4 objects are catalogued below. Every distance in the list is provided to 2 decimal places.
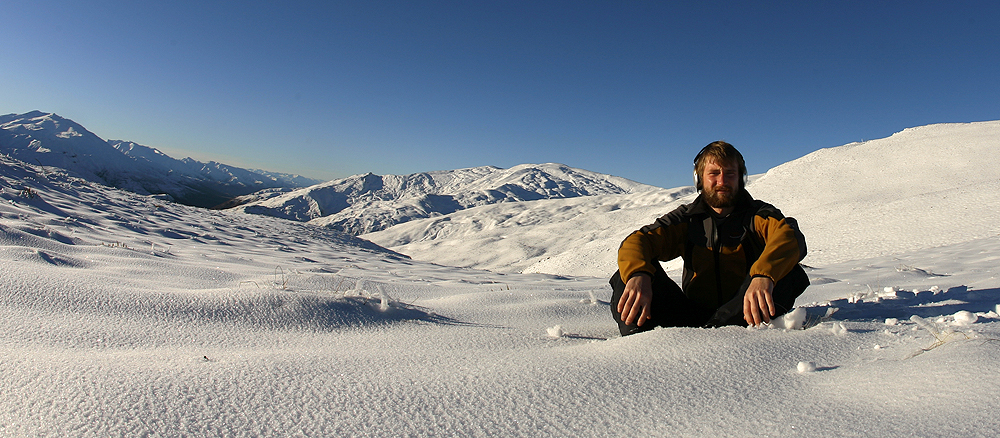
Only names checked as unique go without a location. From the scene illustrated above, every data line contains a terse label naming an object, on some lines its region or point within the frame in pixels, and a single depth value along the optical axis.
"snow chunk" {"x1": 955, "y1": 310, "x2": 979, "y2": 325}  1.71
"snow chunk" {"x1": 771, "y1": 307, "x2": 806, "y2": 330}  1.71
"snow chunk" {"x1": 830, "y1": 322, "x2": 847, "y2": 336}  1.66
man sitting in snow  1.75
